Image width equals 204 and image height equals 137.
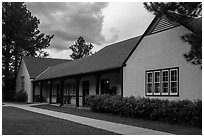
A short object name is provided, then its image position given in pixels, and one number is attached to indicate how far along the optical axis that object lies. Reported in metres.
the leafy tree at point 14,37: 43.84
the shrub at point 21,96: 36.21
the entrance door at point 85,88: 26.09
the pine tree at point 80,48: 76.62
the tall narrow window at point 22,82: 38.33
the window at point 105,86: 22.89
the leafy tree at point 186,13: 10.10
